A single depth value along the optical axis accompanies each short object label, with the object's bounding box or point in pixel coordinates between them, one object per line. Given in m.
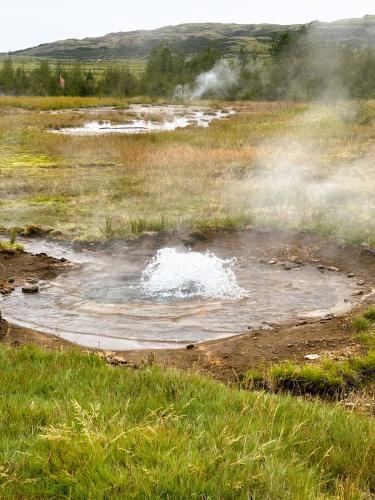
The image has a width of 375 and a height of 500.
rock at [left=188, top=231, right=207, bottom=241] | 11.93
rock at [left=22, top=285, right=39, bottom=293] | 9.20
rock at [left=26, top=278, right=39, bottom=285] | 9.64
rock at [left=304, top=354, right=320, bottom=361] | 6.64
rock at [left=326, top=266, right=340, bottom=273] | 10.03
